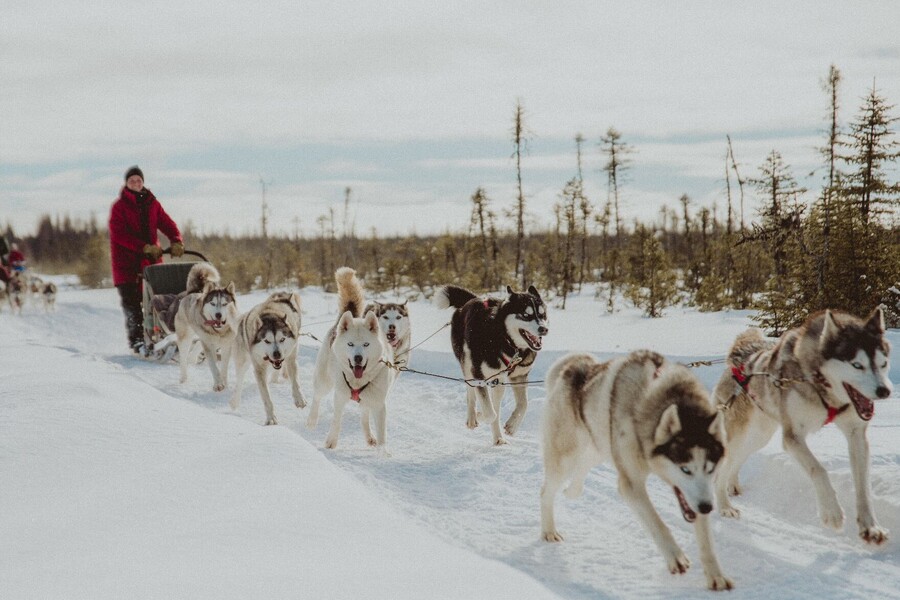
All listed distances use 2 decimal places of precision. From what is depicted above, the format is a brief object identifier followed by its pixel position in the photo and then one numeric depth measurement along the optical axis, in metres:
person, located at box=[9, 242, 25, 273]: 18.45
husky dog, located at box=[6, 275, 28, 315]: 16.59
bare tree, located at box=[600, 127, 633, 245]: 23.20
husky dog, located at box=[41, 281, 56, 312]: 16.77
